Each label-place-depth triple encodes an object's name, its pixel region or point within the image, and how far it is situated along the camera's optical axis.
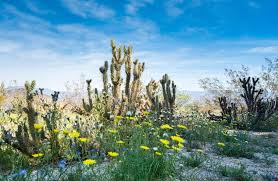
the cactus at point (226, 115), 7.65
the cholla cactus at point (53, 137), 3.47
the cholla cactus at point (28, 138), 3.41
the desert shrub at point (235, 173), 3.03
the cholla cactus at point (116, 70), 6.59
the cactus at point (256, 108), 7.60
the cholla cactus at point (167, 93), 6.86
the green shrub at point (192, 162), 3.26
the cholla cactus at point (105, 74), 6.44
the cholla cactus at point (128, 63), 6.83
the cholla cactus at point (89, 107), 5.98
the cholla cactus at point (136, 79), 6.85
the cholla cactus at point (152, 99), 6.33
